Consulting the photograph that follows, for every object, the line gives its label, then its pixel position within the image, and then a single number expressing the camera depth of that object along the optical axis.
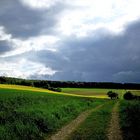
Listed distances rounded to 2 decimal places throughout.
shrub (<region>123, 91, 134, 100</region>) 72.61
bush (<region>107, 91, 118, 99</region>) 77.35
